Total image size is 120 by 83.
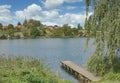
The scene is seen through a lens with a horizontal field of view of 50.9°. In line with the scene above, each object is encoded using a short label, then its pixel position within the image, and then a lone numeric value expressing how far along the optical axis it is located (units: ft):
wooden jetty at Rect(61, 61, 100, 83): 29.32
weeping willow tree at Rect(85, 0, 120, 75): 25.67
